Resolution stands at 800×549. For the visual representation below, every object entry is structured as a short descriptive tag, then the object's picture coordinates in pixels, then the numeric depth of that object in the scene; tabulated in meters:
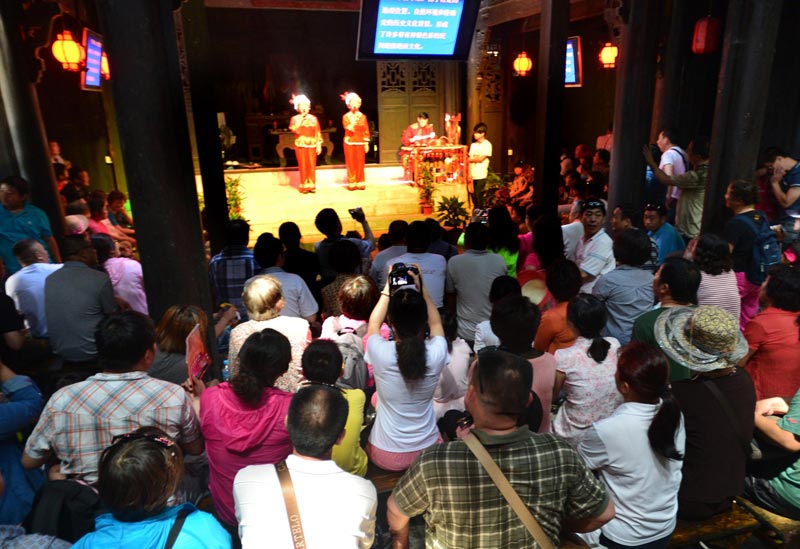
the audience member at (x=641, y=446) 2.09
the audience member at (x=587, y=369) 2.63
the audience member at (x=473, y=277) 3.92
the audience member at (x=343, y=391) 2.47
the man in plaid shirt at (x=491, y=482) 1.70
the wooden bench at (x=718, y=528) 2.53
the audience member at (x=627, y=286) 3.55
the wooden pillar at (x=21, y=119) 6.54
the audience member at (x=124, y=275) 4.55
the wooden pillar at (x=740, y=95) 4.92
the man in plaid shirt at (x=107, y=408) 2.19
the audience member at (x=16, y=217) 5.19
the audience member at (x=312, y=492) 1.69
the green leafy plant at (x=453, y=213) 8.97
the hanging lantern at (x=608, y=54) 9.64
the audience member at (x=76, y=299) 3.71
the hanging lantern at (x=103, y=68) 9.16
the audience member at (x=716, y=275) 3.58
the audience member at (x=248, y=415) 2.29
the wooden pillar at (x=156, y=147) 3.16
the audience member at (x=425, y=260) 4.03
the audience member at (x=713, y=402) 2.32
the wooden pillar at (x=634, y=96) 6.29
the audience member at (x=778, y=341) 2.89
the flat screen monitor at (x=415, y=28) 5.88
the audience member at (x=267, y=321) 3.20
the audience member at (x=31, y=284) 4.07
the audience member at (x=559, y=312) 3.10
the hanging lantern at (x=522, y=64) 10.94
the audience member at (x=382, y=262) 4.36
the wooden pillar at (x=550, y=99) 6.20
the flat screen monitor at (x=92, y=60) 8.48
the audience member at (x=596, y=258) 4.21
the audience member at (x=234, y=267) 4.48
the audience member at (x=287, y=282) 3.88
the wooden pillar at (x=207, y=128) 6.00
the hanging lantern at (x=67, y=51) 7.79
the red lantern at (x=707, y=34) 7.00
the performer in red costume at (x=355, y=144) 11.27
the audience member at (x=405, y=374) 2.52
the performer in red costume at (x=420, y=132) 11.62
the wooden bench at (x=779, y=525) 2.57
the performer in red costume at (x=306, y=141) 10.96
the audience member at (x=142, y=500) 1.58
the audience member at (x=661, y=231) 4.70
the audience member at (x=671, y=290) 2.97
